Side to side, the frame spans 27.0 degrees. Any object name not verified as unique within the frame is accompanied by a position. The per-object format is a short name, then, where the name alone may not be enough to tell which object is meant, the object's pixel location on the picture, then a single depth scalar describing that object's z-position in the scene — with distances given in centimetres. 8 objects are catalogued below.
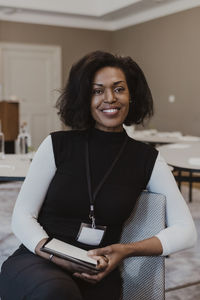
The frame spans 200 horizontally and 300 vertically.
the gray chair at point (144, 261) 141
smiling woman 132
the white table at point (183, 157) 267
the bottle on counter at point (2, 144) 301
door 880
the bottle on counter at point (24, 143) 331
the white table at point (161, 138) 474
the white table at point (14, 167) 228
